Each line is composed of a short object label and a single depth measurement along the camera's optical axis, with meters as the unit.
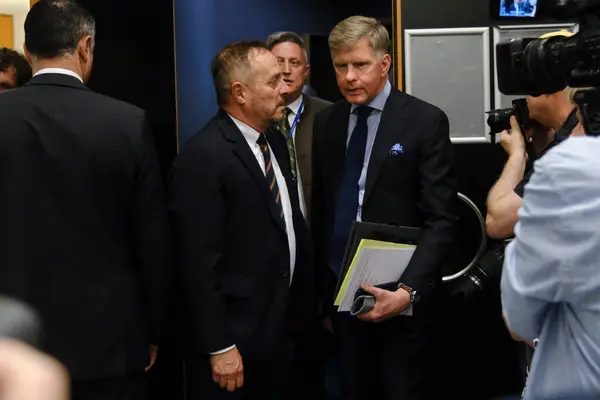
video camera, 1.55
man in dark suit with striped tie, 2.38
